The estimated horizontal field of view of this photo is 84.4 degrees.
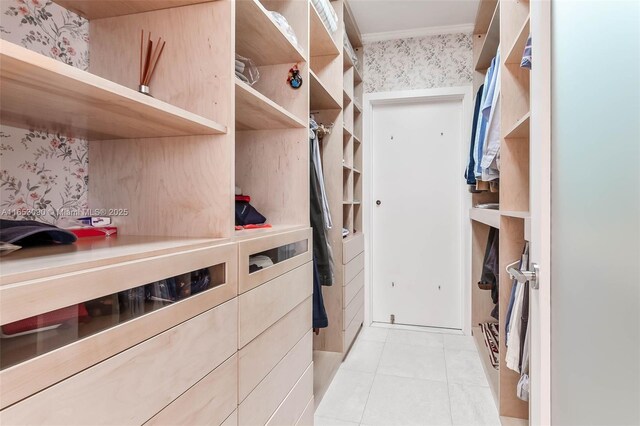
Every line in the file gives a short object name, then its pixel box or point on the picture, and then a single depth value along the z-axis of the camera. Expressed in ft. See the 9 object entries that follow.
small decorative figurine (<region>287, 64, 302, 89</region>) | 4.88
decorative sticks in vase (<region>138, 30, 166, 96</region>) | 3.25
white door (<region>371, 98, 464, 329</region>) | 9.90
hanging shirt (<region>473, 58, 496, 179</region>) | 6.92
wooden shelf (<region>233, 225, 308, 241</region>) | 3.44
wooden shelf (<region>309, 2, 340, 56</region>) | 5.72
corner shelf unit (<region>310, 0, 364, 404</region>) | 7.21
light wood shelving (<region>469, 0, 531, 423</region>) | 5.35
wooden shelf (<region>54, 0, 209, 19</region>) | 3.09
